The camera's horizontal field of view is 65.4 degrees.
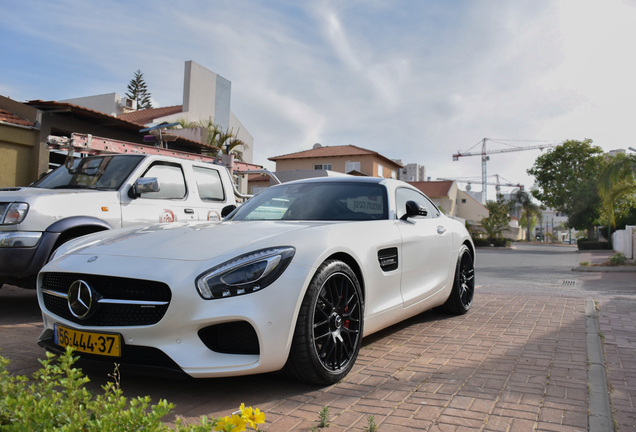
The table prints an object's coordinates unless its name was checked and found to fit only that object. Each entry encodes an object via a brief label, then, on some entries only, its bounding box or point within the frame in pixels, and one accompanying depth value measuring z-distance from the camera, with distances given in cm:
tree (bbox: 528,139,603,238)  4609
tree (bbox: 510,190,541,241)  6850
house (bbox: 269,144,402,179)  4372
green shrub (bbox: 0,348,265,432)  178
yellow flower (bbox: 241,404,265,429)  196
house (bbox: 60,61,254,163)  2998
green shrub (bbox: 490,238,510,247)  4356
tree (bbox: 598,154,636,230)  1831
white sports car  283
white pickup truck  494
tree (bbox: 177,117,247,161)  2484
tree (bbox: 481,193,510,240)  4447
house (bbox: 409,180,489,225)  5918
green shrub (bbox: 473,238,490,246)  4403
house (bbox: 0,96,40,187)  1212
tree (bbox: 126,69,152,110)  5974
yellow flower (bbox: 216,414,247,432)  188
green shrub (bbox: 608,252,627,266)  1799
